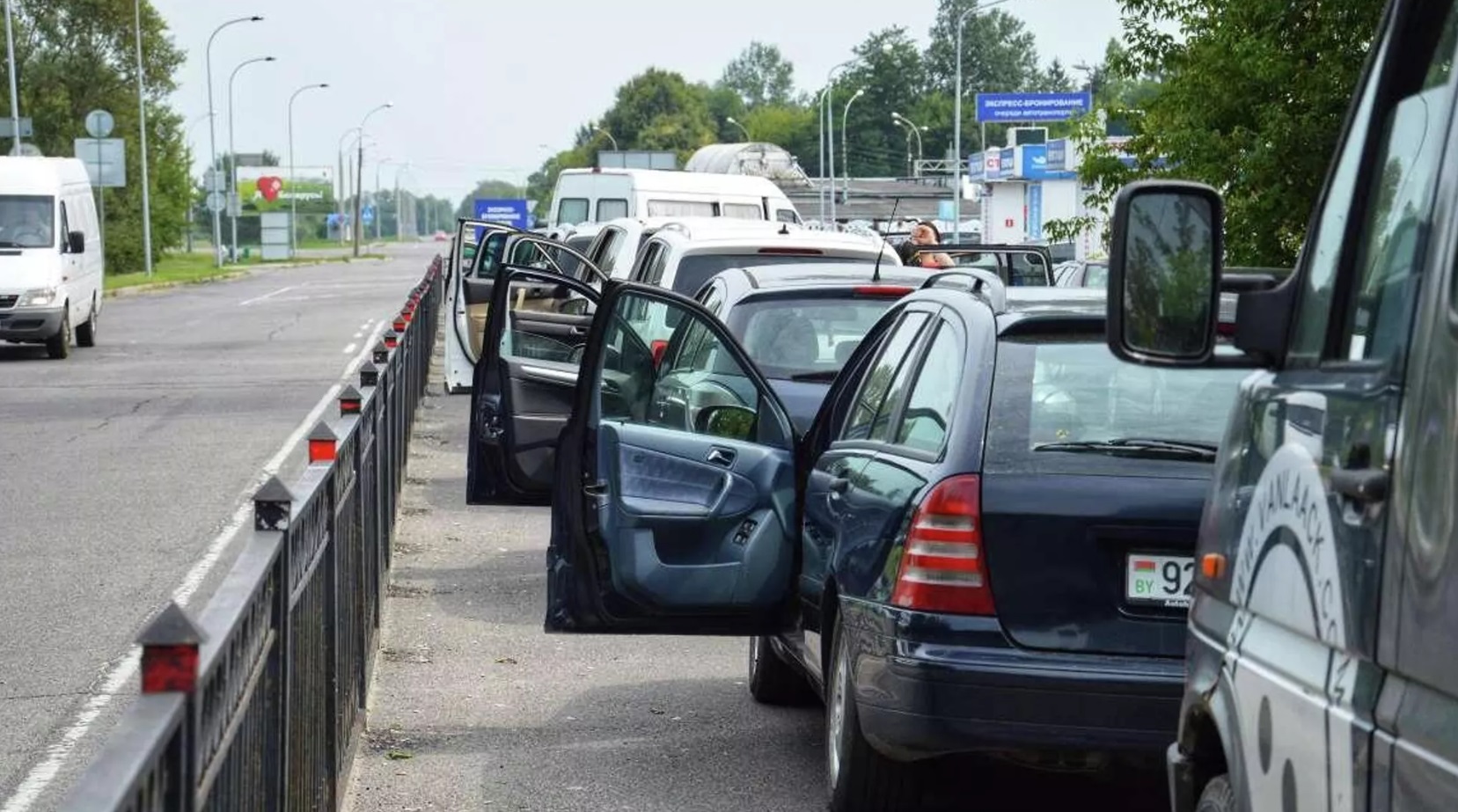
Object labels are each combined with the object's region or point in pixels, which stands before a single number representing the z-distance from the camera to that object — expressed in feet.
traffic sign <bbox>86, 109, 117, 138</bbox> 161.17
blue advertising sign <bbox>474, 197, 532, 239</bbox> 325.42
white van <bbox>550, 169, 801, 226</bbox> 102.89
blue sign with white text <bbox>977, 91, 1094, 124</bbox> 274.98
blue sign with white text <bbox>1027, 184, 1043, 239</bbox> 270.26
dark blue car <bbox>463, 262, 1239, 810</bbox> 18.90
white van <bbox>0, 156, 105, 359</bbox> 93.40
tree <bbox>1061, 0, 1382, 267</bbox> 50.37
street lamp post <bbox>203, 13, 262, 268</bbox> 267.59
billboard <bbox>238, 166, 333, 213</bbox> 504.02
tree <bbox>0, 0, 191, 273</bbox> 245.65
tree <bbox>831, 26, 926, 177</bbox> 556.51
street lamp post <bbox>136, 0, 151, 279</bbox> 212.02
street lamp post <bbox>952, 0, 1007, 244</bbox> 217.56
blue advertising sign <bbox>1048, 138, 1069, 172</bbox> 262.06
